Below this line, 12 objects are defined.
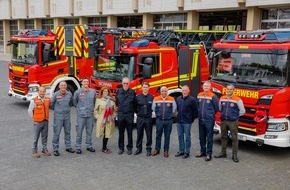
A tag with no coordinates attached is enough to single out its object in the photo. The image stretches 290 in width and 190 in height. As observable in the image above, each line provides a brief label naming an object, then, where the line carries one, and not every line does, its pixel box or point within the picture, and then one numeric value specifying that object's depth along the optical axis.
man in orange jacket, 7.41
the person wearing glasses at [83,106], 7.79
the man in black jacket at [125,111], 7.75
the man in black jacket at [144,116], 7.66
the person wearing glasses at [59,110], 7.61
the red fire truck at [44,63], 11.51
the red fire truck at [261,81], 7.48
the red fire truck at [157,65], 9.64
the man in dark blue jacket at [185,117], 7.54
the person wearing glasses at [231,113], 7.32
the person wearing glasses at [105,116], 7.80
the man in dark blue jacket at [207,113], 7.39
